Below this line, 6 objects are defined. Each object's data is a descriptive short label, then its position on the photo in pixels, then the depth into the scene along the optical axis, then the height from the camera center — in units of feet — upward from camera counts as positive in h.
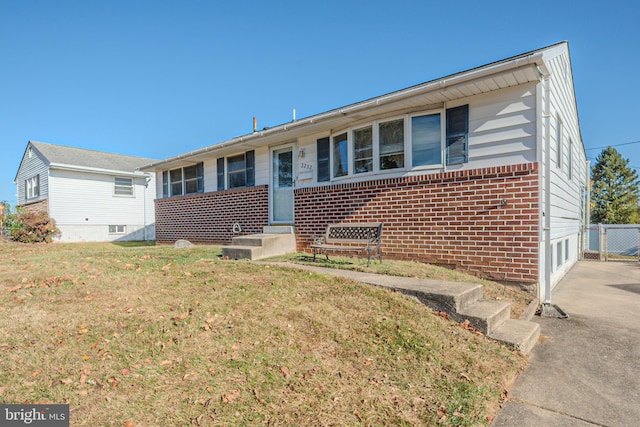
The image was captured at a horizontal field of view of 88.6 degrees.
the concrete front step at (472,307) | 12.01 -3.94
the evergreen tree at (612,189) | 117.80 +8.43
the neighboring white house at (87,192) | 59.31 +4.01
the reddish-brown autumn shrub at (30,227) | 51.78 -2.32
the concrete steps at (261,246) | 23.79 -2.63
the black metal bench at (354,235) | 20.86 -1.68
